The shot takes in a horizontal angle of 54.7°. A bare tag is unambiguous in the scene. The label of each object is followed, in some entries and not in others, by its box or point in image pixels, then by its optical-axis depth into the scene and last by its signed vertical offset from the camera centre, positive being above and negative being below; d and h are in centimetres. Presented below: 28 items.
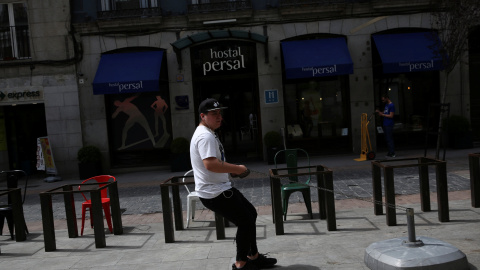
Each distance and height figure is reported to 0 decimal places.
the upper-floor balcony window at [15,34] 1491 +300
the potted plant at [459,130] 1437 -108
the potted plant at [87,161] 1419 -118
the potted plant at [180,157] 1405 -125
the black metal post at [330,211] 626 -143
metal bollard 455 -138
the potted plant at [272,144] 1411 -106
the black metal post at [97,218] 621 -129
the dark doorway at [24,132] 1623 -18
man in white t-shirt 453 -69
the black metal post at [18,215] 695 -131
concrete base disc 432 -150
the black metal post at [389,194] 630 -128
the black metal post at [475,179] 695 -127
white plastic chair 731 -137
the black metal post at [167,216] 631 -135
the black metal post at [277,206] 612 -128
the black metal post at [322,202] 705 -147
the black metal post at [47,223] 624 -131
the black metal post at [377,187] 695 -129
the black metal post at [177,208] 709 -141
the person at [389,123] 1331 -64
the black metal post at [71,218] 691 -143
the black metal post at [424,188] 698 -136
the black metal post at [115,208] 695 -132
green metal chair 712 -129
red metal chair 720 -134
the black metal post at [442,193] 629 -130
